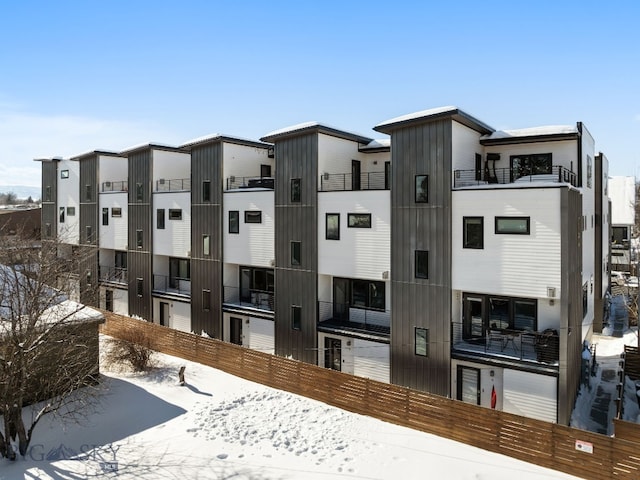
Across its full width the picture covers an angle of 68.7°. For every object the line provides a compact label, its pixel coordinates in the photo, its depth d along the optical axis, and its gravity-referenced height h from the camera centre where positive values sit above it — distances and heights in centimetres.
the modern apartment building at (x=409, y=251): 1636 -71
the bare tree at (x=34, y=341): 1339 -344
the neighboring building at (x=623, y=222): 4534 +124
